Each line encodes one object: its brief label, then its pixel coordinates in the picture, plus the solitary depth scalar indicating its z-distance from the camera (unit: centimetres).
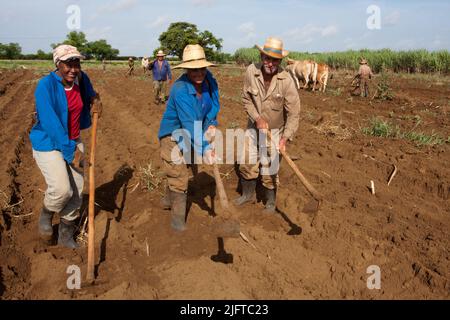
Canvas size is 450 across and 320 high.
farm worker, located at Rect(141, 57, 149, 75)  2478
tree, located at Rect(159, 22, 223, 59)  5322
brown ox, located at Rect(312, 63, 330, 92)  1578
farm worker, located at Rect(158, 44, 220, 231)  365
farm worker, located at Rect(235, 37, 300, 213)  409
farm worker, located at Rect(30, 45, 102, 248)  320
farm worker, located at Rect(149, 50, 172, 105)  1120
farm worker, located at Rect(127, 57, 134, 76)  2378
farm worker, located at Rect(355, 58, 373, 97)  1338
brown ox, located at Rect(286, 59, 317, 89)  1605
